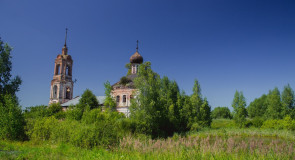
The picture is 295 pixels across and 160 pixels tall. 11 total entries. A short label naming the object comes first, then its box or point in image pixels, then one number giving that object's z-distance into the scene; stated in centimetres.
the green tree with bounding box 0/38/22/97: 2355
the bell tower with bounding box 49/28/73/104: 4206
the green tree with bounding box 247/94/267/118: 6208
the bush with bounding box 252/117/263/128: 3127
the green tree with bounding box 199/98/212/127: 2840
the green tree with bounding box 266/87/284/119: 3792
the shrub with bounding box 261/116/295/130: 2486
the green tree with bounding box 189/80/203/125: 2743
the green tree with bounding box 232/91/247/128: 3117
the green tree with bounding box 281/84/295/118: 3631
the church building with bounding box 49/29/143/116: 4075
